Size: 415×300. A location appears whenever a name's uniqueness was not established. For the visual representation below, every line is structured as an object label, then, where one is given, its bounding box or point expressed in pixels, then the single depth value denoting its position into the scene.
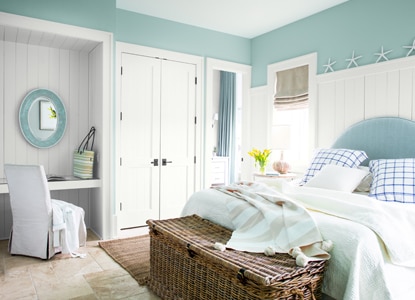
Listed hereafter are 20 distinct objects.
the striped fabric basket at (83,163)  3.87
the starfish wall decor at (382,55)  3.52
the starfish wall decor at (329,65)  4.07
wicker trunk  1.64
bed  1.75
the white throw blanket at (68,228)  3.21
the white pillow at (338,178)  2.93
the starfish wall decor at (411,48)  3.29
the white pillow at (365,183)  3.12
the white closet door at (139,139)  4.28
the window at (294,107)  4.36
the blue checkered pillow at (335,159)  3.33
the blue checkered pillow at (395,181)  2.66
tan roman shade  4.48
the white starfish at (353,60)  3.81
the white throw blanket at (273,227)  1.86
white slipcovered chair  3.15
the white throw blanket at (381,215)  1.85
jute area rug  2.99
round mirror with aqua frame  3.94
